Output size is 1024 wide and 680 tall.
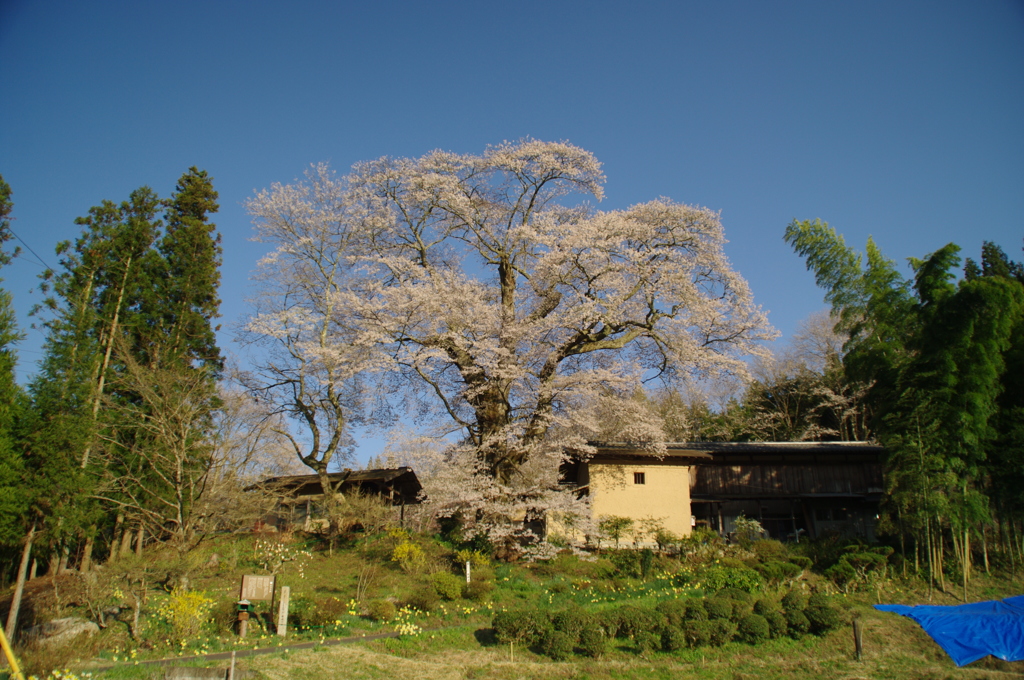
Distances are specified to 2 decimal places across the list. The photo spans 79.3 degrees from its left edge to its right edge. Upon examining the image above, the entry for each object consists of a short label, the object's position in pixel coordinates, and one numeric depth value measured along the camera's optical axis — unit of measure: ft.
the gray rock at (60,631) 34.76
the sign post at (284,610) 37.04
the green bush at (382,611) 39.91
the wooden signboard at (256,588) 36.68
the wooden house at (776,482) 64.64
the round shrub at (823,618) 38.47
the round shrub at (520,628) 36.04
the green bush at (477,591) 43.80
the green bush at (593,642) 35.14
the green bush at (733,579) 46.67
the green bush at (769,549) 51.75
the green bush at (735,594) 41.47
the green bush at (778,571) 47.73
